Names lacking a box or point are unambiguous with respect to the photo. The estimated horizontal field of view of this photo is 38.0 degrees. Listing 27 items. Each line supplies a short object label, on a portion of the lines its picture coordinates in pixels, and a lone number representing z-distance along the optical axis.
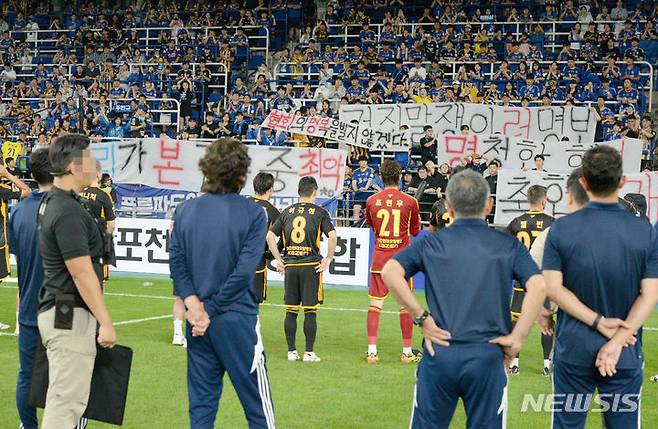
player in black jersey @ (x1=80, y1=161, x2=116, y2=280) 11.27
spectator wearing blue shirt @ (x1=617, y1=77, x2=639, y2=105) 22.67
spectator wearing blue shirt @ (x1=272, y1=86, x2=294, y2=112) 24.94
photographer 5.21
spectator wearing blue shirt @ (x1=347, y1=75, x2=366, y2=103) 24.52
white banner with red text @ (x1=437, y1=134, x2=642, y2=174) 19.31
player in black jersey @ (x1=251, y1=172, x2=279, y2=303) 10.64
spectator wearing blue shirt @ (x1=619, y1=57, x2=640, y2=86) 23.19
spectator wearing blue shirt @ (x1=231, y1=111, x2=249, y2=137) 24.81
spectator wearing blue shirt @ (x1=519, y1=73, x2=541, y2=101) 23.47
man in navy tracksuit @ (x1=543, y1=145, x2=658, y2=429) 5.01
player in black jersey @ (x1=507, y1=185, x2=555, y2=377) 10.28
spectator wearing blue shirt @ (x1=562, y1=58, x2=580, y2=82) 23.73
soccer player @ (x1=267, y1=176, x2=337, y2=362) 11.00
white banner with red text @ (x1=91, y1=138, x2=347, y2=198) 20.53
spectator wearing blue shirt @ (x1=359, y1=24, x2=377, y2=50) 27.31
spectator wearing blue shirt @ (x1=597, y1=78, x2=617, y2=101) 23.00
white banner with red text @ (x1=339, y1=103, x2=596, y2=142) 21.00
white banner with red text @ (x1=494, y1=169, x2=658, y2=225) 18.58
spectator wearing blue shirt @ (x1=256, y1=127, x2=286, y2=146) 23.39
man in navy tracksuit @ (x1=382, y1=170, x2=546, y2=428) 4.82
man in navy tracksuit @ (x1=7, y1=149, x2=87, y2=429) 5.82
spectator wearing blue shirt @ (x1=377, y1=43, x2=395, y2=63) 26.39
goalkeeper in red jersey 11.01
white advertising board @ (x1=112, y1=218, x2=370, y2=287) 18.45
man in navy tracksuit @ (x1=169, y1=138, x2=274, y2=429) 5.46
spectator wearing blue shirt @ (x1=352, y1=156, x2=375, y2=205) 21.31
